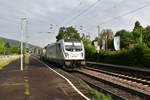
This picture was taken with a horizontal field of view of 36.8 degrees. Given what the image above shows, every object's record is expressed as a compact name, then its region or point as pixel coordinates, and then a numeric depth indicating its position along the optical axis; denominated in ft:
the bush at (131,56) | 74.51
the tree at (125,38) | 299.99
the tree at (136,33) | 304.71
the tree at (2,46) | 336.29
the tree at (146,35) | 281.25
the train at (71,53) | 71.95
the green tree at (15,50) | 457.39
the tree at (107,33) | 325.93
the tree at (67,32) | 232.92
